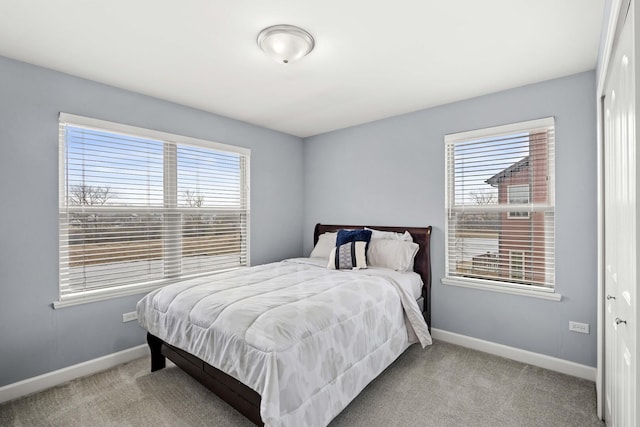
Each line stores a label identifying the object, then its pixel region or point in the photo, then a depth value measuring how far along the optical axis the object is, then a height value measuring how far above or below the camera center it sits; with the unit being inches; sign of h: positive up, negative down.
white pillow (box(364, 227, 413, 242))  134.5 -9.1
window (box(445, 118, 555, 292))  107.9 +3.1
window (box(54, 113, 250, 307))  103.1 +2.4
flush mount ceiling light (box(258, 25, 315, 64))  77.2 +44.5
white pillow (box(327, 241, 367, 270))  126.7 -17.3
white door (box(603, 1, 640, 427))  42.6 -3.2
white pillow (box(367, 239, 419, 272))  126.0 -16.2
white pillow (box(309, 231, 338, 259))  152.6 -15.2
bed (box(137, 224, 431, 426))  64.5 -30.1
